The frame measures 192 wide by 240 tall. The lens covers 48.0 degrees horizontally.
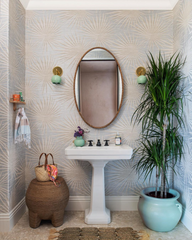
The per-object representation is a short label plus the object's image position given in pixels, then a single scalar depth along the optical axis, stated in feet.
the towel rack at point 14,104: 7.49
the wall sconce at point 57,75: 8.51
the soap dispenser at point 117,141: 8.55
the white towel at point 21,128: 7.66
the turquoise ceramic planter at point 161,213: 7.00
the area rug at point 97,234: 6.81
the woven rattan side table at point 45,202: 7.26
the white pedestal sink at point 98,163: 7.39
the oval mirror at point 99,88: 8.87
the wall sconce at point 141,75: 8.55
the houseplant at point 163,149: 7.07
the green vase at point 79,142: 8.15
